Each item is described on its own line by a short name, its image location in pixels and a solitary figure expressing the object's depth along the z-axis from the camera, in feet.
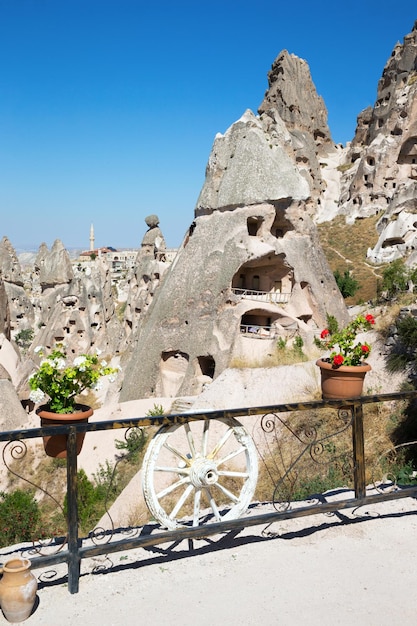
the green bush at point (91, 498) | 27.48
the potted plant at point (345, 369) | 23.18
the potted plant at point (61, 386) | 15.24
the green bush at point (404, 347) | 27.58
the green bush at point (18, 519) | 24.81
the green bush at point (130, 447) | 35.68
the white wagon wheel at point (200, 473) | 10.48
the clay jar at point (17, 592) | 8.55
